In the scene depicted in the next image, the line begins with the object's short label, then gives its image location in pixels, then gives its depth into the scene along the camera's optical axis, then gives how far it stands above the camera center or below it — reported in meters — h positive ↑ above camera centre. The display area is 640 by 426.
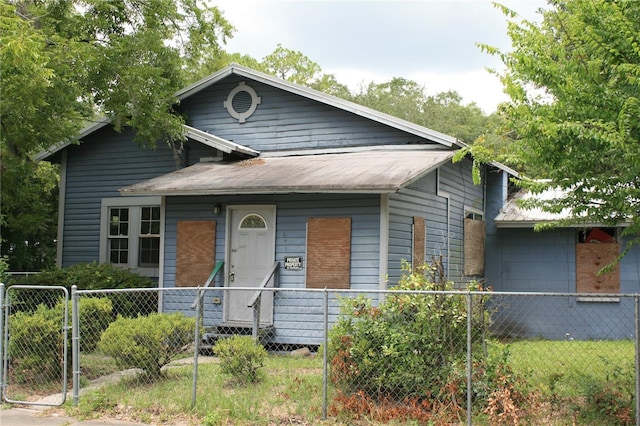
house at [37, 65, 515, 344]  12.31 +1.18
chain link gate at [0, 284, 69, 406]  9.54 -1.37
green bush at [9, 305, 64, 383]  9.58 -1.27
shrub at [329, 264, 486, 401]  7.65 -0.98
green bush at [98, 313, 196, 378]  8.93 -1.13
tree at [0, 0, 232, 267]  11.84 +3.55
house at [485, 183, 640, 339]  15.52 -0.27
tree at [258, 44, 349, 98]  43.84 +12.38
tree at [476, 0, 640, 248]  6.88 +1.67
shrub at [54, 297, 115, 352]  10.16 -0.95
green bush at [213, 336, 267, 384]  8.59 -1.25
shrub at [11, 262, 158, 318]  13.80 -0.56
